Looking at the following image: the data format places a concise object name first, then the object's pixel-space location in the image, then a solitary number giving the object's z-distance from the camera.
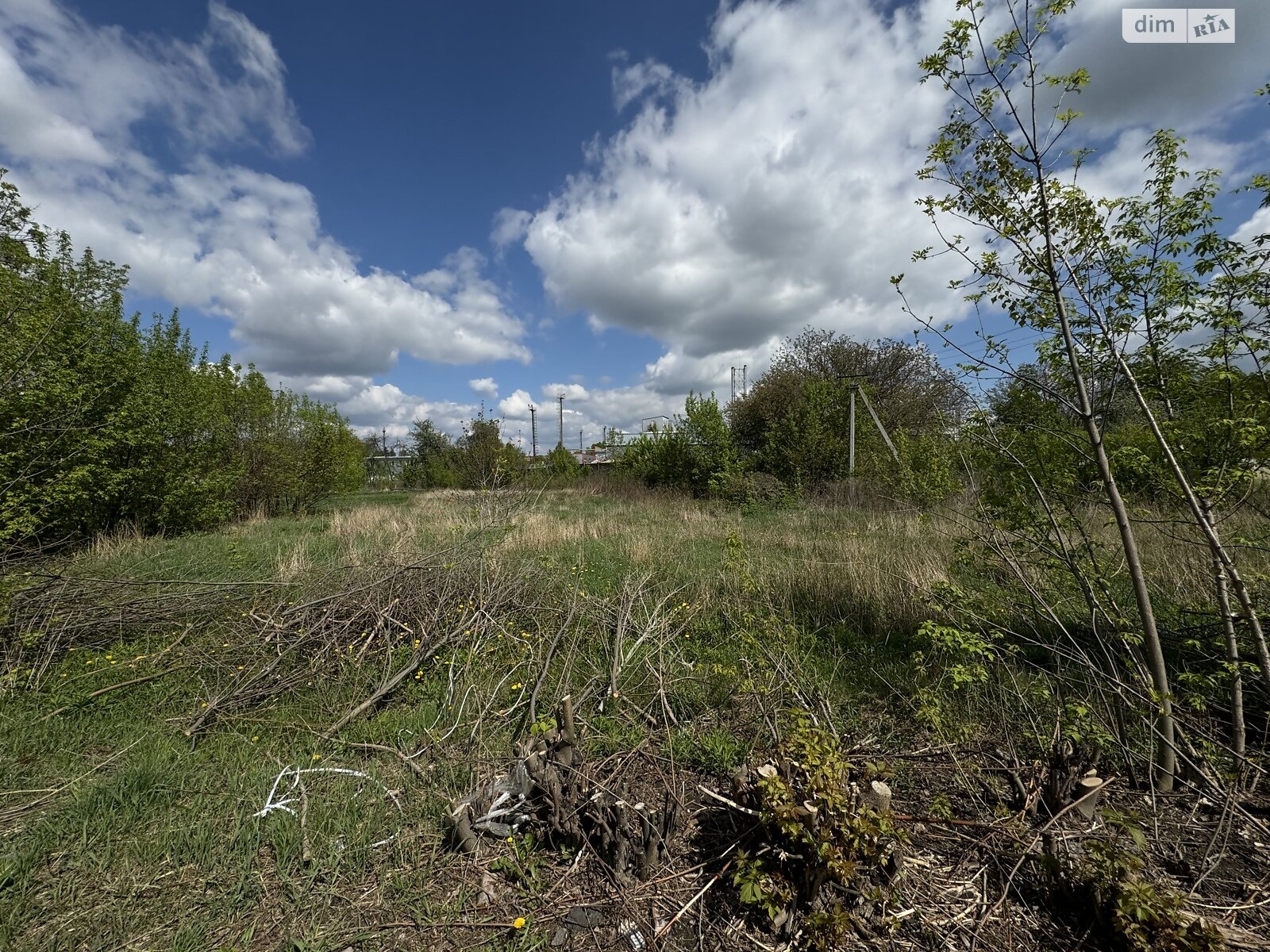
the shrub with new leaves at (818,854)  1.70
